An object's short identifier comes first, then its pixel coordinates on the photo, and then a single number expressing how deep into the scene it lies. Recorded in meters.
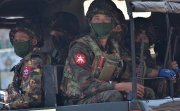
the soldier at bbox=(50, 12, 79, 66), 12.16
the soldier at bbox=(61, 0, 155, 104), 9.96
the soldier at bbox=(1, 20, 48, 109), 10.11
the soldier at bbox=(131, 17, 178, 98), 10.91
